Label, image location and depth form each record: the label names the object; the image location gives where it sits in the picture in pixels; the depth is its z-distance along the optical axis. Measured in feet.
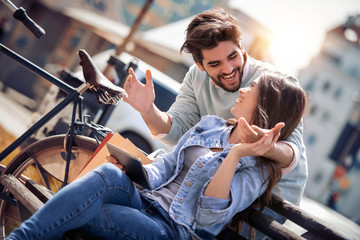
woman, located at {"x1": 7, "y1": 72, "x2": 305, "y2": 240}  11.66
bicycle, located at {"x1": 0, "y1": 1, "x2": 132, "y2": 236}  13.10
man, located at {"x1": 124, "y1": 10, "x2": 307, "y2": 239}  13.10
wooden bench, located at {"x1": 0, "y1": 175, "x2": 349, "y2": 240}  11.81
